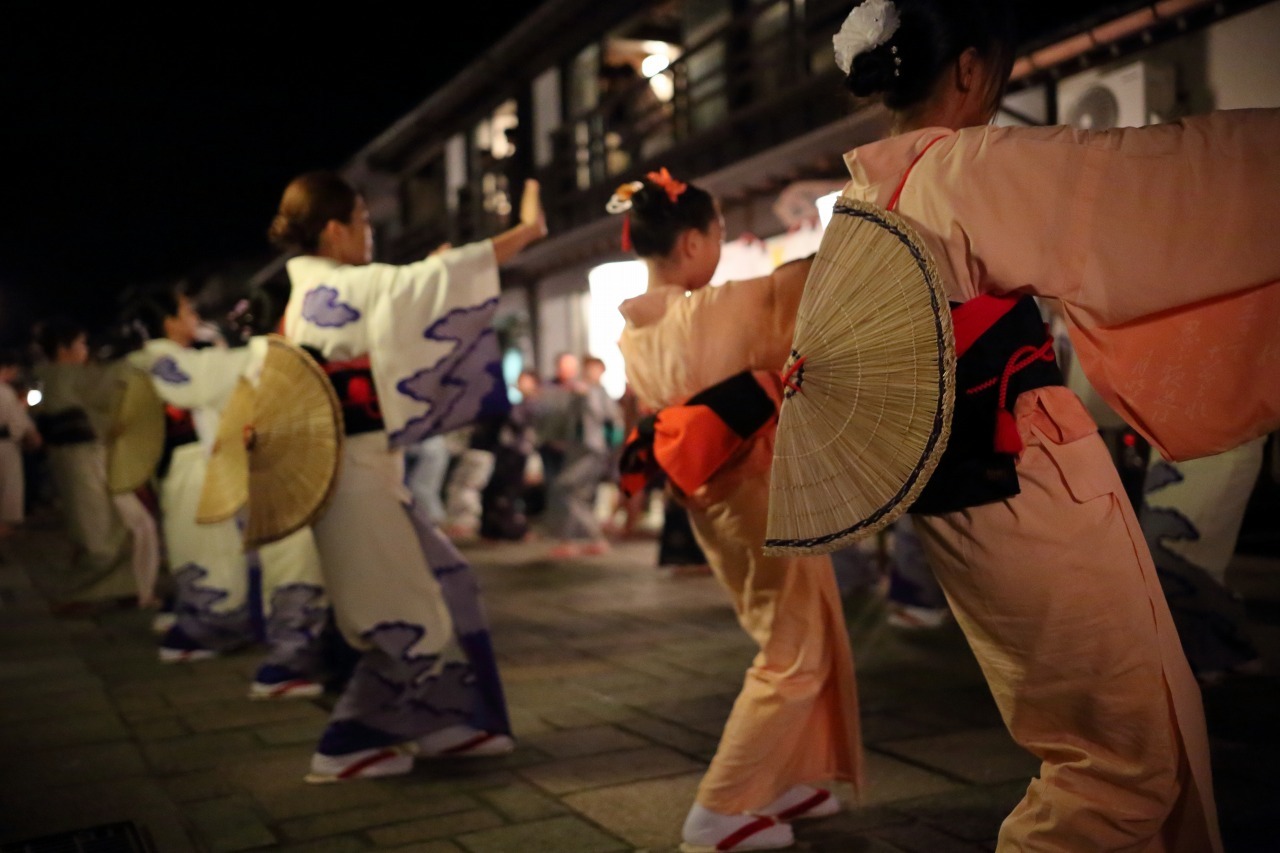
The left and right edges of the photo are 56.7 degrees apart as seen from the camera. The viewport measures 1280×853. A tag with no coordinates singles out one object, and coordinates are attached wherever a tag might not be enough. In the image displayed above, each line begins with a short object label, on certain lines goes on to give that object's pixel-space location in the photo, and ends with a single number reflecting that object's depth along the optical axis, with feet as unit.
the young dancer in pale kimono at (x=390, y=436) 12.57
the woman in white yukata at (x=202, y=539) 17.37
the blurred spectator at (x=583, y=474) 34.09
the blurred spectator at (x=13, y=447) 28.91
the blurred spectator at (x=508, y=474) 38.40
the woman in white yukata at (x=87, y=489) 25.98
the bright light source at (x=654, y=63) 48.49
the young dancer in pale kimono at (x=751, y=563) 9.62
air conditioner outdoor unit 20.18
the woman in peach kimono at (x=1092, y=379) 5.49
